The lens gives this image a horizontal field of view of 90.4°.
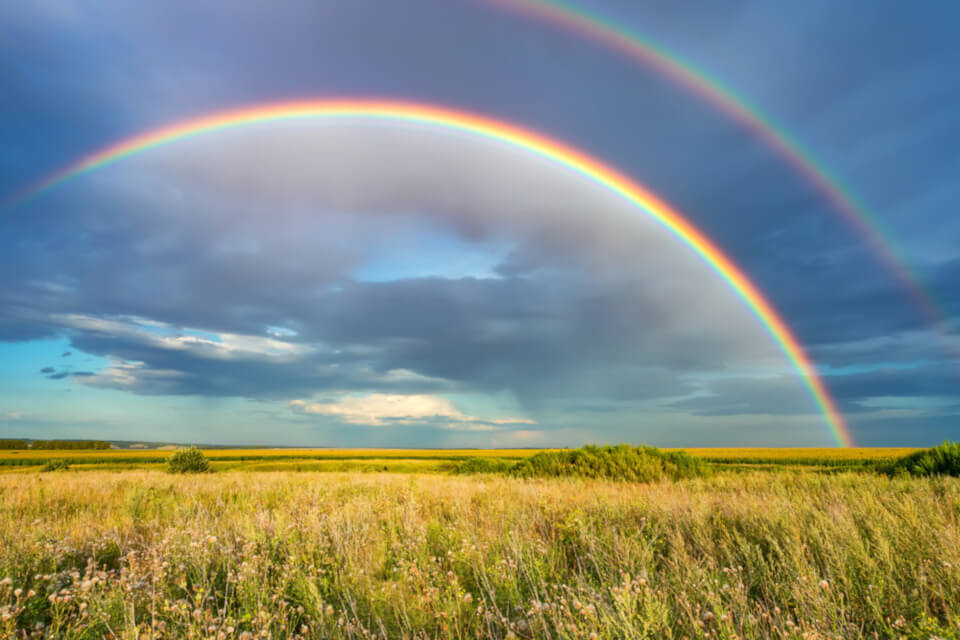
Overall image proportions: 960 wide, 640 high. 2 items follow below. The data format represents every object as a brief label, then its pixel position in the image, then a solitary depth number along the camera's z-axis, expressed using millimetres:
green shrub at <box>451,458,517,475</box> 33056
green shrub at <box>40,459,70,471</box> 39562
